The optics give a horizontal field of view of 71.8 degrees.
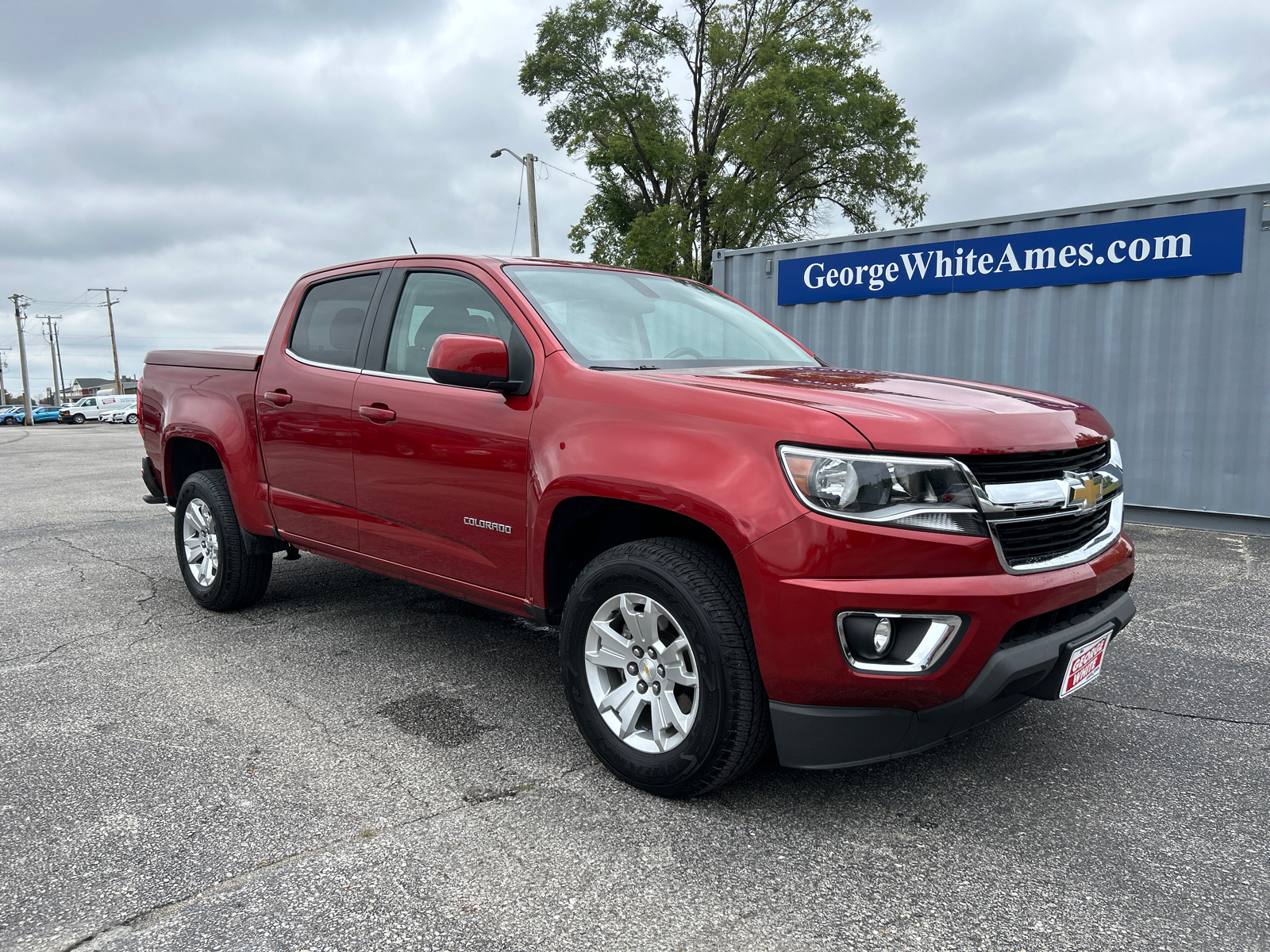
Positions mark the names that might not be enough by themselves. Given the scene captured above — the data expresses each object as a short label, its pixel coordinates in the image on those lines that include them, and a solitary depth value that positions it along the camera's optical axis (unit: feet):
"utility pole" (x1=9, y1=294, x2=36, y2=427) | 189.37
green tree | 87.25
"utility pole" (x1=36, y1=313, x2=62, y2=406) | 283.38
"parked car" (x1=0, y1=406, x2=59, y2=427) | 186.29
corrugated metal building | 24.54
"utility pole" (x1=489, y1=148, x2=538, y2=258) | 79.92
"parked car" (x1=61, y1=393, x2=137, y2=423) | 180.45
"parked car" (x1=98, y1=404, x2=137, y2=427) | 179.01
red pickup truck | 7.39
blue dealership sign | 24.58
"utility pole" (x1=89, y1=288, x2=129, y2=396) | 252.95
